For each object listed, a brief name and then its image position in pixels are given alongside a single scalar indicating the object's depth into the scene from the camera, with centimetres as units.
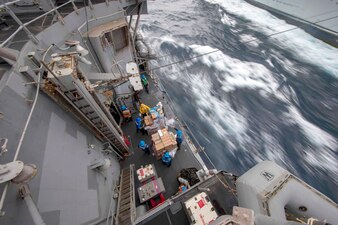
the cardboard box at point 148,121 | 997
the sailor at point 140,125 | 1040
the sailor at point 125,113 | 1098
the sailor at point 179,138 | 940
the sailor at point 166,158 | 855
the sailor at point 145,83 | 1316
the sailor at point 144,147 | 912
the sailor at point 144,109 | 1074
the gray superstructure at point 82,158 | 308
